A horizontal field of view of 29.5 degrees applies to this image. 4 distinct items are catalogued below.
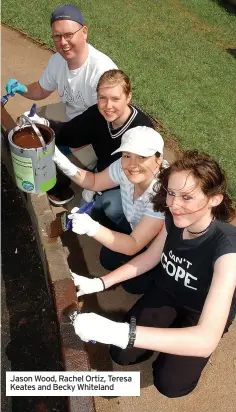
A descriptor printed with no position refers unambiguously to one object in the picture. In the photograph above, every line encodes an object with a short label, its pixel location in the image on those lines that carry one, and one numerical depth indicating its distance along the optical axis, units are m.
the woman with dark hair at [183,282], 2.31
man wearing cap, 3.55
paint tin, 2.98
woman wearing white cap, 2.83
